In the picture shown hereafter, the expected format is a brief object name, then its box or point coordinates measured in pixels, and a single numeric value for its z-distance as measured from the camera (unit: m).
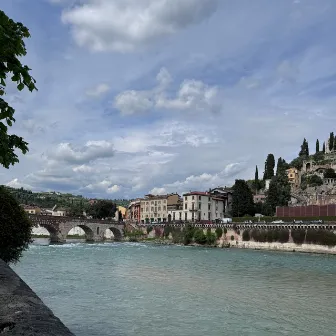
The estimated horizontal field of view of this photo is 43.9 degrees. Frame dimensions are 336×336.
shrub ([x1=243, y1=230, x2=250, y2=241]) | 80.19
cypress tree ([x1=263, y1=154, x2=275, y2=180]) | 147.50
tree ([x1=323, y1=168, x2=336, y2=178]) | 128.38
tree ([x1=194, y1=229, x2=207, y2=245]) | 85.97
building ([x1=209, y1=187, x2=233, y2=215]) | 126.75
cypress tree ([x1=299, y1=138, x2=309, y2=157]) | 157.12
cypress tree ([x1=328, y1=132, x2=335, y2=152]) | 147.71
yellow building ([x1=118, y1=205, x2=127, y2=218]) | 168.88
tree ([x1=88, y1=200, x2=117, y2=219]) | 136.12
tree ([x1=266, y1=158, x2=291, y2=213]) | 105.50
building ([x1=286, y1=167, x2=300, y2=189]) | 145.66
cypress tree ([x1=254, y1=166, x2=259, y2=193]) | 151.88
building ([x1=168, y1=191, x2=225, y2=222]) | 116.75
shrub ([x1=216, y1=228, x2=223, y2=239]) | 85.01
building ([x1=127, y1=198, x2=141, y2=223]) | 145.80
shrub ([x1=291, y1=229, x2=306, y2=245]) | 70.50
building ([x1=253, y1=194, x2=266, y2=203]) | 136.62
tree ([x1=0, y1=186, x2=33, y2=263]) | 21.50
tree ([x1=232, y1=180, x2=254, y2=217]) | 107.50
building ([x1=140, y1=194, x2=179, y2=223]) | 130.50
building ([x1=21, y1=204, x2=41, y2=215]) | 167.20
